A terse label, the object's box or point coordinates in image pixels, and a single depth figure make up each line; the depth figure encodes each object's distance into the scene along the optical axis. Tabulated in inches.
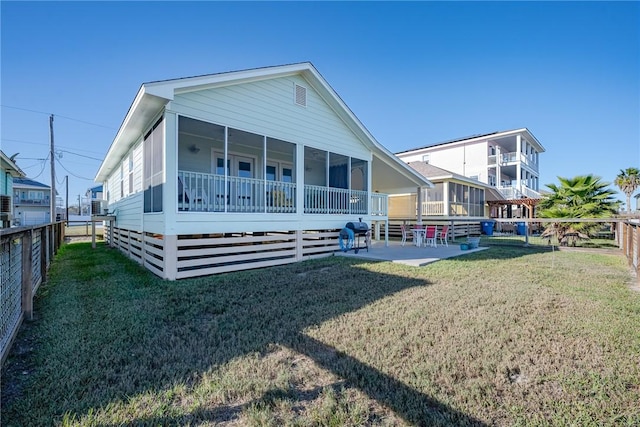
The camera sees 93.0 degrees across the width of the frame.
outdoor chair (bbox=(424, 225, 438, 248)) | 478.9
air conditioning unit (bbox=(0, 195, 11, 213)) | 524.1
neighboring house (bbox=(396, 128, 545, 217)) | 1130.7
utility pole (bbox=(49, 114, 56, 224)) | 758.1
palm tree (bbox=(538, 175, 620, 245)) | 491.8
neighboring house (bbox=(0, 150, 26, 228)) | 528.9
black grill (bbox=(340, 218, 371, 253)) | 403.2
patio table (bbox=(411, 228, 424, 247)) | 486.9
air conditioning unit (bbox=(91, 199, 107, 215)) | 640.5
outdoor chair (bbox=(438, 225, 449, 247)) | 508.1
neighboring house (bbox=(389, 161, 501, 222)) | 729.0
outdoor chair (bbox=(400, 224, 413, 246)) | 503.8
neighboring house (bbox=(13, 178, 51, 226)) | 1190.3
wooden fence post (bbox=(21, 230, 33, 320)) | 156.3
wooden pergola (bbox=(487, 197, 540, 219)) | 941.8
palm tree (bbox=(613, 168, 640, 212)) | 1280.8
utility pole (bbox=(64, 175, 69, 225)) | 1378.0
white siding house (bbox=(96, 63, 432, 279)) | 263.9
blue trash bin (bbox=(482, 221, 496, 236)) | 796.0
